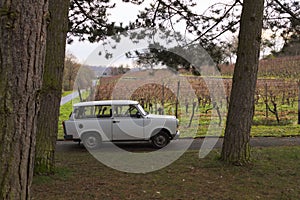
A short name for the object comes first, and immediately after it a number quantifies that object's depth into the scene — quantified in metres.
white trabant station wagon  9.36
